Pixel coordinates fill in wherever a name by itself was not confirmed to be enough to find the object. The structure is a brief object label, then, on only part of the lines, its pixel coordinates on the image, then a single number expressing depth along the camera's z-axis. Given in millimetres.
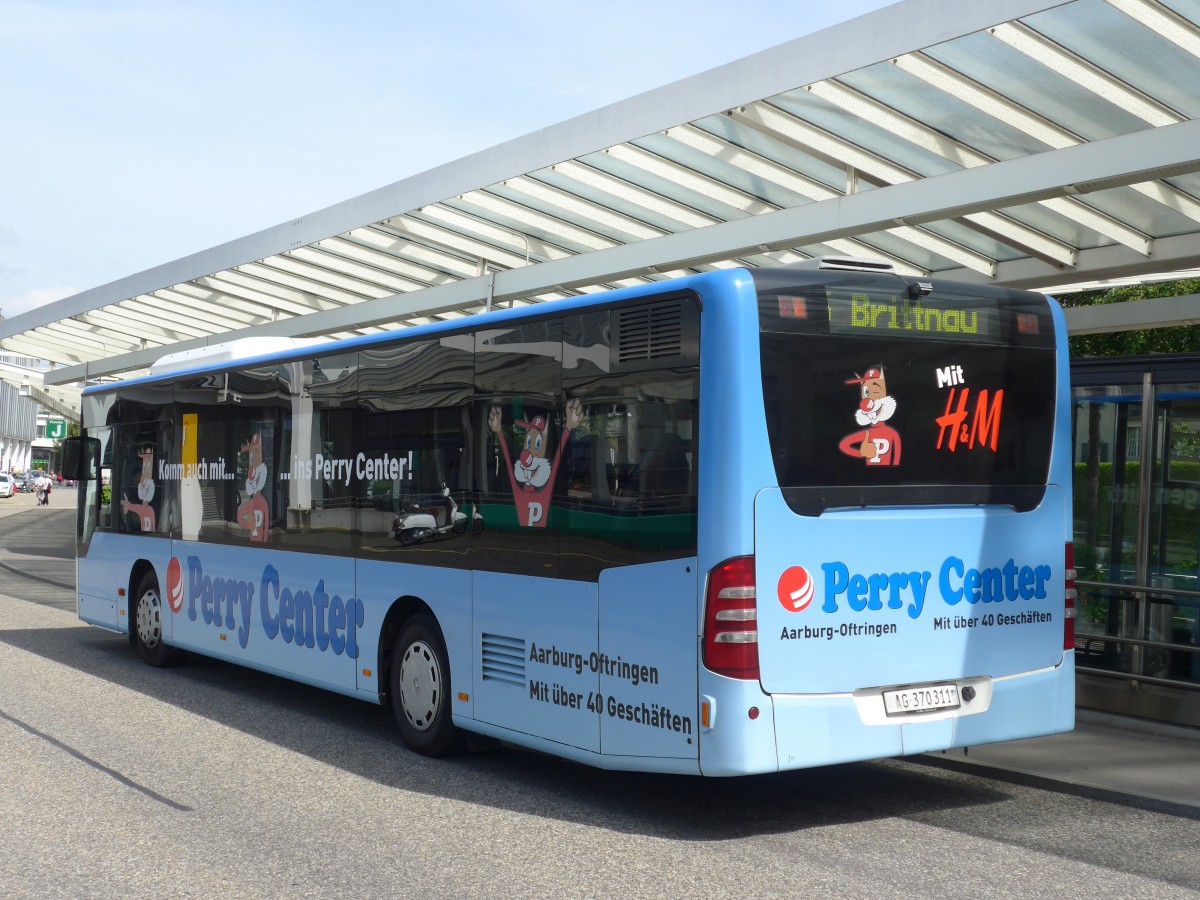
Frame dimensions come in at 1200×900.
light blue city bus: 6359
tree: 25312
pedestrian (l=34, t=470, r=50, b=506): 74469
